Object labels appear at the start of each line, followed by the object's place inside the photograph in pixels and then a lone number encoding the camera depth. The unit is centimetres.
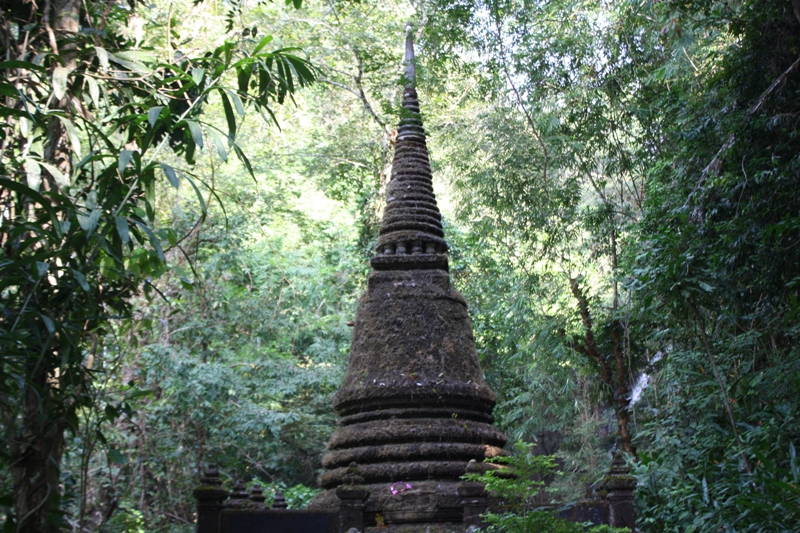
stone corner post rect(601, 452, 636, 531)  506
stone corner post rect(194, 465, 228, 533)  517
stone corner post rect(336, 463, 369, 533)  495
